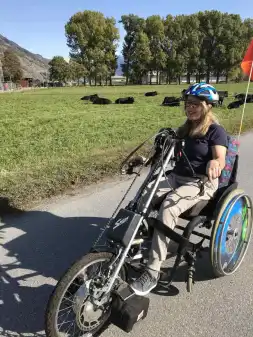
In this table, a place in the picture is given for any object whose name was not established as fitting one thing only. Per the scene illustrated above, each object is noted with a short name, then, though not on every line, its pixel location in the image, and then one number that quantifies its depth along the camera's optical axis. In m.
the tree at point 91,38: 72.69
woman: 2.71
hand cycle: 2.19
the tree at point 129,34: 72.94
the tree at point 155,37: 72.06
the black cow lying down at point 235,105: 17.36
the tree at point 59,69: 75.88
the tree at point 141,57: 70.19
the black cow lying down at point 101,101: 21.33
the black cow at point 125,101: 21.58
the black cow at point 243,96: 21.00
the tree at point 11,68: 80.50
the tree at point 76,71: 71.81
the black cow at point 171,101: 19.00
